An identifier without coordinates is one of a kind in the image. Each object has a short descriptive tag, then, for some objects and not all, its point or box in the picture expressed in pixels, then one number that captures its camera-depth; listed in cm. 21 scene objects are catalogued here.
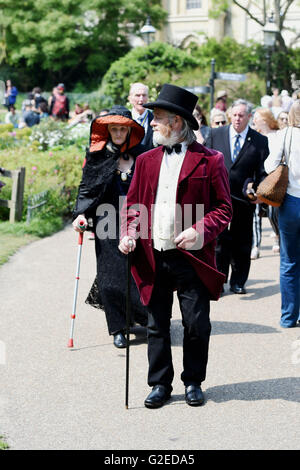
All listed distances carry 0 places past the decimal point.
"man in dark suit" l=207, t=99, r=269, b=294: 859
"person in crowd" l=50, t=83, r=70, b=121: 2573
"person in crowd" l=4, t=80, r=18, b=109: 3119
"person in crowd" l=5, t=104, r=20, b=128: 2670
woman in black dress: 662
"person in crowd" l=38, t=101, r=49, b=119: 2382
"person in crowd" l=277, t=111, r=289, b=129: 1162
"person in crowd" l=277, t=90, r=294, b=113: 1498
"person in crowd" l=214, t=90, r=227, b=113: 1717
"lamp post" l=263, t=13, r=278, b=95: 2205
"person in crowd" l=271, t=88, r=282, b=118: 1575
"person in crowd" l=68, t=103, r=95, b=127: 2208
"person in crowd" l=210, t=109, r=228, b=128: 1043
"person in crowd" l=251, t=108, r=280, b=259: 1094
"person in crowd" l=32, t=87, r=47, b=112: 2522
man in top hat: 512
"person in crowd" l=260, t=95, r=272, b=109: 1661
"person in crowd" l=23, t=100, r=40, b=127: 2222
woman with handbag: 692
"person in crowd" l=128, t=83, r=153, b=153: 817
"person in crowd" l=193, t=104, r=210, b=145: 1000
